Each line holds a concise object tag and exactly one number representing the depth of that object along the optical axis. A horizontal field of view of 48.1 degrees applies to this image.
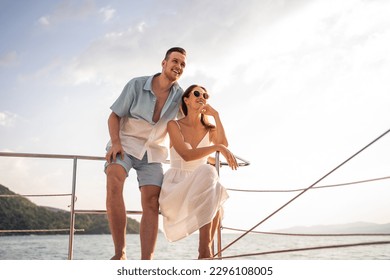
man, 2.31
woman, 2.16
